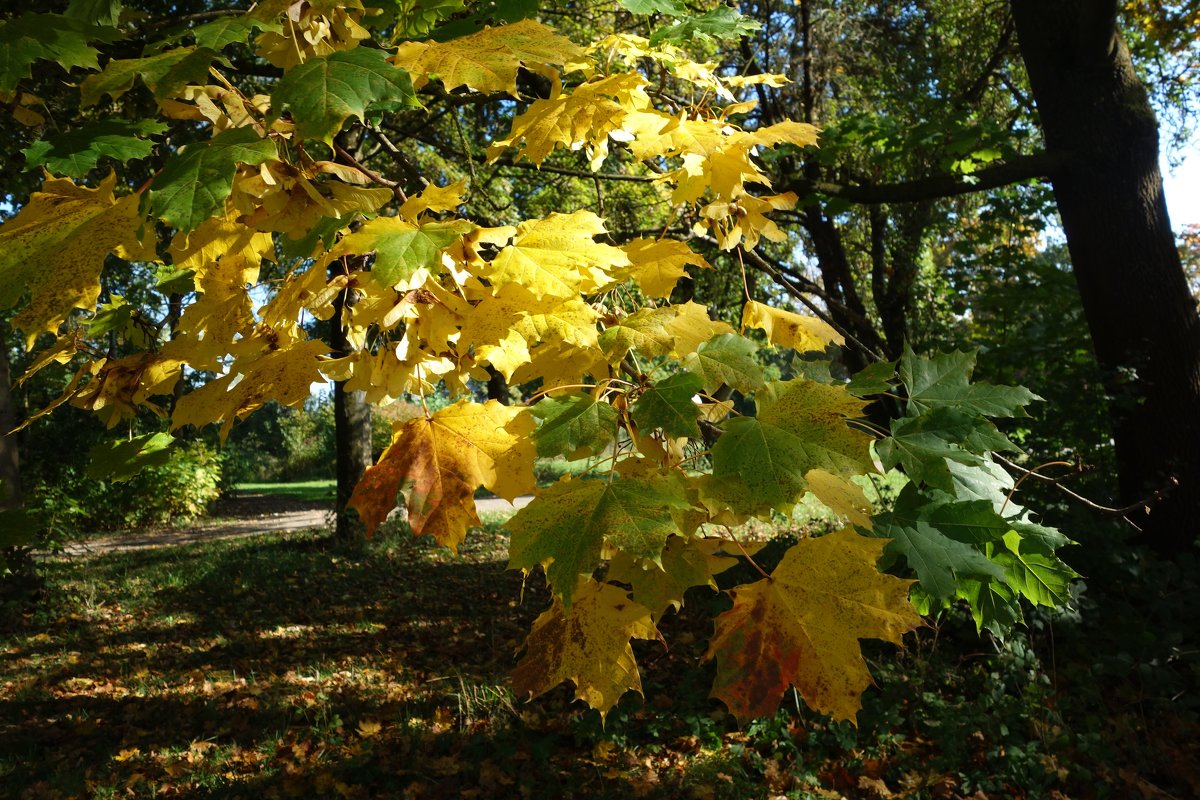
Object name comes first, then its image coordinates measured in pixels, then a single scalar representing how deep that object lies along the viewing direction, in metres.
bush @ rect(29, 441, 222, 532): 12.43
